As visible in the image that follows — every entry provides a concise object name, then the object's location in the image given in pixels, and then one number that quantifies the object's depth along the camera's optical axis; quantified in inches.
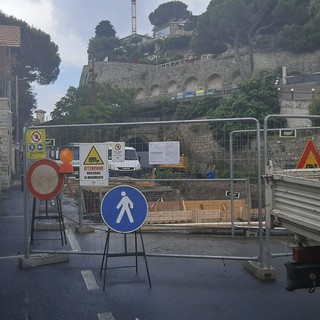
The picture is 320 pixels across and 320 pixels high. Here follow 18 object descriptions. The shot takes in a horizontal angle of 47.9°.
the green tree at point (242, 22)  1914.8
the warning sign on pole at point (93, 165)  222.6
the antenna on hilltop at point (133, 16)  3989.0
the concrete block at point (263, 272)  193.4
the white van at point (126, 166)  234.5
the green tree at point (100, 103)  1475.5
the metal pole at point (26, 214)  215.0
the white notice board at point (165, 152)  215.9
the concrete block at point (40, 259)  216.1
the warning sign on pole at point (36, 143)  227.2
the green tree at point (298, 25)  1769.3
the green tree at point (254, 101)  1090.9
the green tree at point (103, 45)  3269.8
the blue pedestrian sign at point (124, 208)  186.8
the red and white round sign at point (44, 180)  220.0
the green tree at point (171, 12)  3768.5
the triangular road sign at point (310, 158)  190.5
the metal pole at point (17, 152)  1134.7
